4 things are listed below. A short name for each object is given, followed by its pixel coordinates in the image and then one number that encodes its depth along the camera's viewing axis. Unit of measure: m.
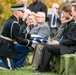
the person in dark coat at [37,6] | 13.75
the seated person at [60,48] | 9.71
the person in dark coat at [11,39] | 10.37
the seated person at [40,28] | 10.77
